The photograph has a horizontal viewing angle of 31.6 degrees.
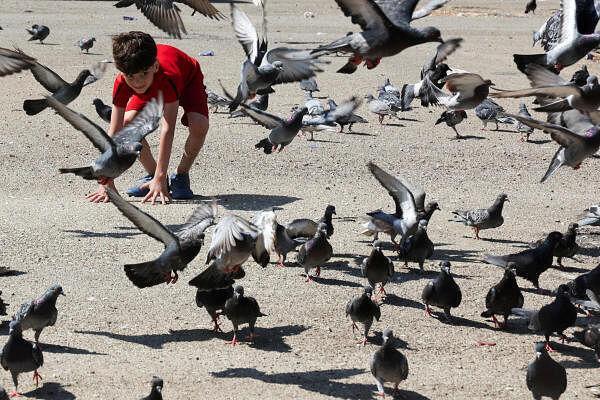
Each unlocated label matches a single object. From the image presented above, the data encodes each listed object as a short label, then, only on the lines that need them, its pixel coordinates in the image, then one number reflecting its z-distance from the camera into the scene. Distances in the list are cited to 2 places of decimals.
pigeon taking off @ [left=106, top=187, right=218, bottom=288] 6.41
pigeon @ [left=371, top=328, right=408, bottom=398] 5.92
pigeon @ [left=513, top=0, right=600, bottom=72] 7.96
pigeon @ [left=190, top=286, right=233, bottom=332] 6.77
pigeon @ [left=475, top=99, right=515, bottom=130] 14.00
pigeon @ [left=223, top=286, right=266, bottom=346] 6.61
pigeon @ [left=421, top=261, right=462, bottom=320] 7.20
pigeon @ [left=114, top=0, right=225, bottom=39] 10.09
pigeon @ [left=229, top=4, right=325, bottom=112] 9.39
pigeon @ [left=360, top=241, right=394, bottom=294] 7.58
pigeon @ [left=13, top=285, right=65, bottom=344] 6.23
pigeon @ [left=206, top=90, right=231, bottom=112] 13.94
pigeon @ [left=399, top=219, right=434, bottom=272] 8.16
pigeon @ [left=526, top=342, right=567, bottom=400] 5.83
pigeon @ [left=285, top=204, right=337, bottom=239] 8.61
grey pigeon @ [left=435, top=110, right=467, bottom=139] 13.41
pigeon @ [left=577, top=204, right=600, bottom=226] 9.23
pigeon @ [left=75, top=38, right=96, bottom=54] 19.45
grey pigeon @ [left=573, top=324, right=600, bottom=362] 6.49
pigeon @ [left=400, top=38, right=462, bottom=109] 9.21
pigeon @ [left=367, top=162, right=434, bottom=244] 7.79
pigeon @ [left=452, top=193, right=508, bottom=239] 9.26
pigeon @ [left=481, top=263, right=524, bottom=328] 7.09
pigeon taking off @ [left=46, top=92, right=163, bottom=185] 7.44
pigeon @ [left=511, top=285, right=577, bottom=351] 6.74
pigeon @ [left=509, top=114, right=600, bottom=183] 7.57
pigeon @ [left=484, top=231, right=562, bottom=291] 7.84
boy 8.73
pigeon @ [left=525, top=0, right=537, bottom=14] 12.80
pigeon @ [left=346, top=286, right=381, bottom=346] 6.77
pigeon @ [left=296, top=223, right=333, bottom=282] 7.91
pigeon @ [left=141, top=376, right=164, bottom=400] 5.39
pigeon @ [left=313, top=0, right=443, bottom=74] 7.13
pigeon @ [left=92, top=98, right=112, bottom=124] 12.04
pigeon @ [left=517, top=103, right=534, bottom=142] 13.78
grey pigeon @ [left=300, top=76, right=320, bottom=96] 15.60
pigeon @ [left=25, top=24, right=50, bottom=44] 20.50
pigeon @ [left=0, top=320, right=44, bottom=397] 5.69
